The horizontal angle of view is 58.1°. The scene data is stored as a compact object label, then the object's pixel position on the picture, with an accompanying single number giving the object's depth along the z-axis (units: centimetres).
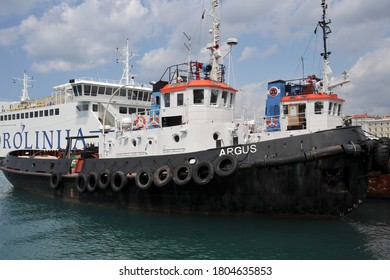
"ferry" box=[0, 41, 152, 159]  2400
